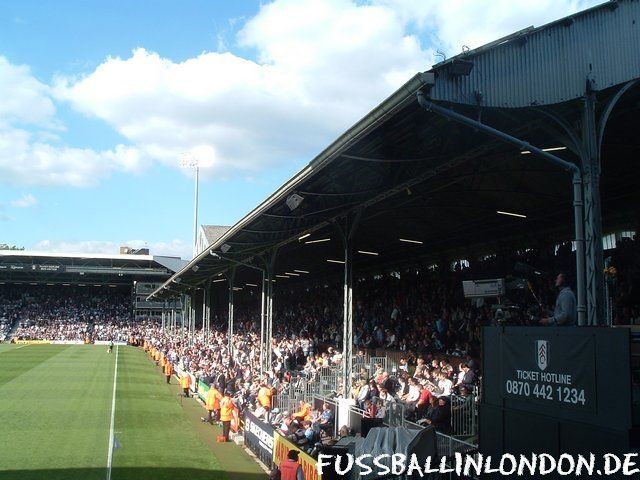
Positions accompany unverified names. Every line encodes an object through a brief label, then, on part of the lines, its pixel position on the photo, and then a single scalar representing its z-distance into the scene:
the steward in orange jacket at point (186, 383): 27.64
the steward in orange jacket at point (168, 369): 33.41
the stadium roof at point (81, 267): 67.12
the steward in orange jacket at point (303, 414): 15.19
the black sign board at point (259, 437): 14.91
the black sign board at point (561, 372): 6.19
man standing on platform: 7.74
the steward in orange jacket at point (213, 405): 20.86
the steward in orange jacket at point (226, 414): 18.34
